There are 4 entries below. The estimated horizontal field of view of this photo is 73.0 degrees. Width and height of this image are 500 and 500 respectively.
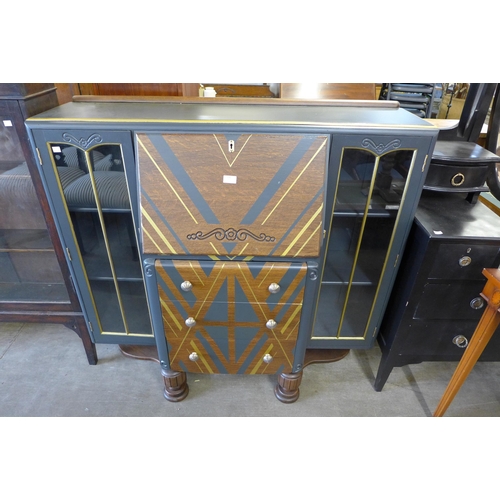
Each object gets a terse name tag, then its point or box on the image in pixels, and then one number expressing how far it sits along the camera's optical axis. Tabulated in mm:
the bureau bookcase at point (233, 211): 1039
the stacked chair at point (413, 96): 2250
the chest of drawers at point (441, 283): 1178
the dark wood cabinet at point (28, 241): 1129
